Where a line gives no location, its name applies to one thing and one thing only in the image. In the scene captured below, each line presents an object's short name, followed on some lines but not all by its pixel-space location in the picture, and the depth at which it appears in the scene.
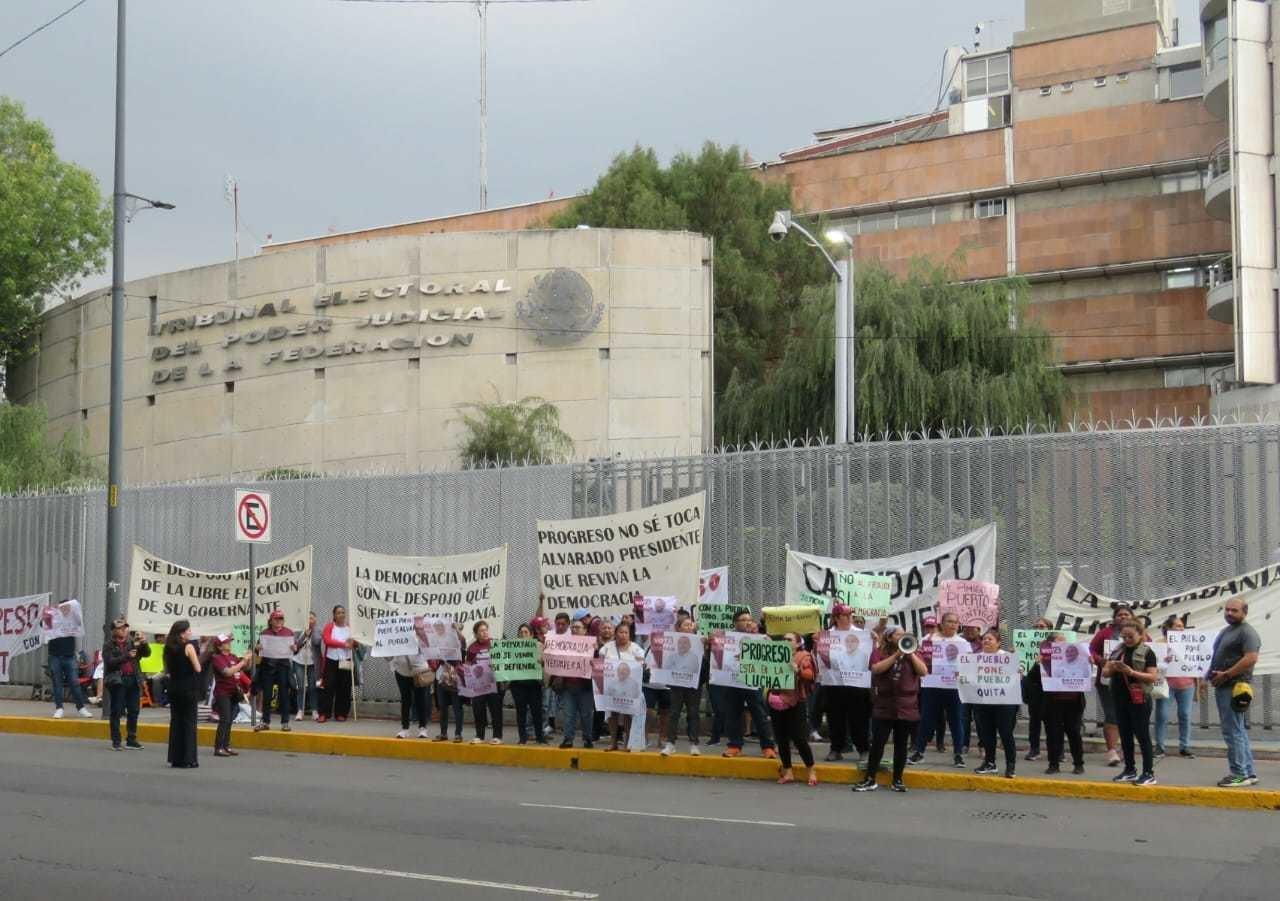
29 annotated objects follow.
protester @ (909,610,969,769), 15.79
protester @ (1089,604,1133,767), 15.34
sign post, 19.44
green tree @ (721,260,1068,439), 37.62
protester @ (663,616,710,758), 17.03
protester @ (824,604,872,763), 15.98
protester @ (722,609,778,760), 16.50
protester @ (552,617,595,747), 17.83
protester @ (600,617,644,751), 17.11
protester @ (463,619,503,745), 18.42
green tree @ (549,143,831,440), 48.66
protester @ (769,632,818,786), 14.95
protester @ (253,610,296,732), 20.00
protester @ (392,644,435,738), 19.06
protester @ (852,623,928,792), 14.12
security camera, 24.05
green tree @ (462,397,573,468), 39.38
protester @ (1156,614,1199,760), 15.57
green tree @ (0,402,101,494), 37.16
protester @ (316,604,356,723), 20.84
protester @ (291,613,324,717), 21.61
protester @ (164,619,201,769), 16.64
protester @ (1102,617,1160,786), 13.84
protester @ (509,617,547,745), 18.25
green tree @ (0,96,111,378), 48.09
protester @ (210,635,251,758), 17.61
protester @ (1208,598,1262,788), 13.79
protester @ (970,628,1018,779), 14.97
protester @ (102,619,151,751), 18.56
